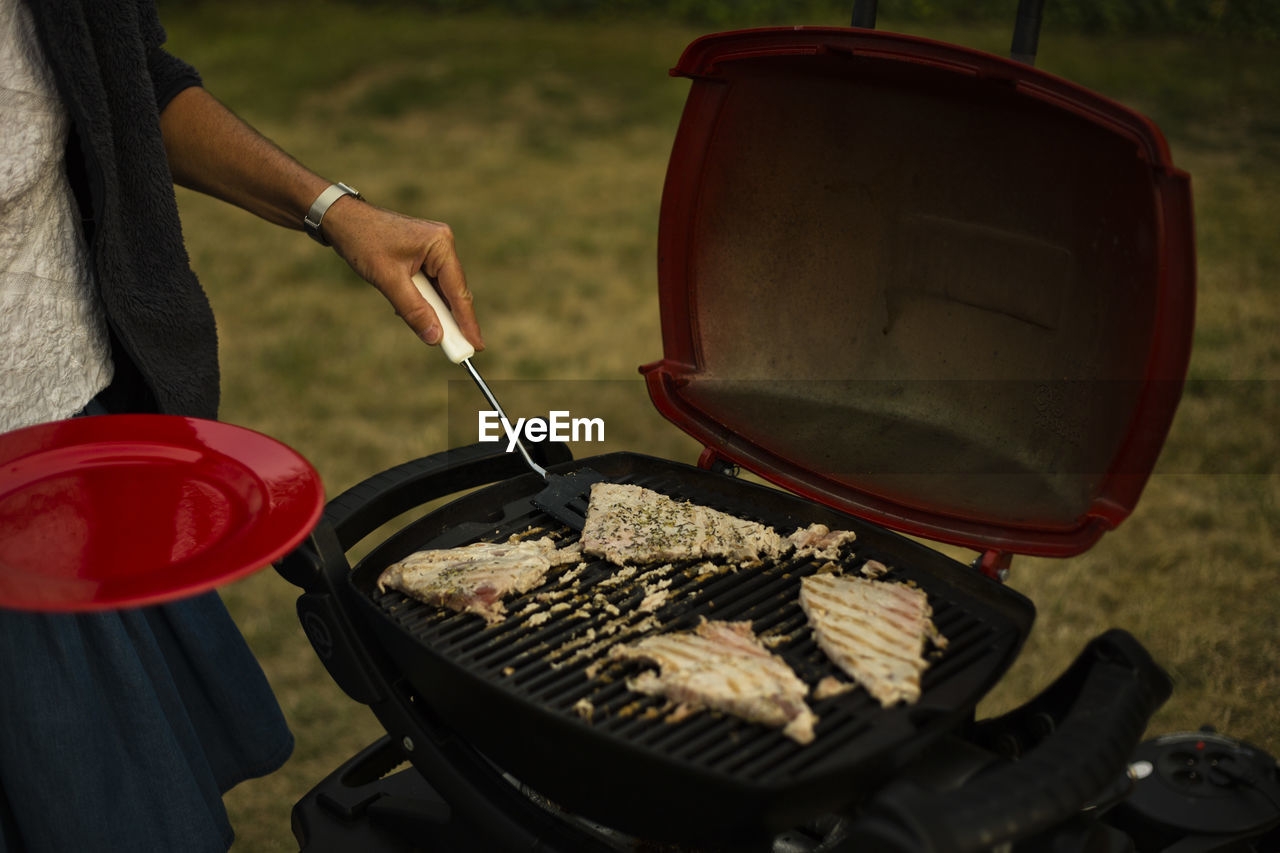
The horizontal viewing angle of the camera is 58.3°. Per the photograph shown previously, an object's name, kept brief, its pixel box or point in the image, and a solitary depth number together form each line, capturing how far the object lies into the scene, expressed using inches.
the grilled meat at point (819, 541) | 63.2
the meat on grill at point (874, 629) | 51.9
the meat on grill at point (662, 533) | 61.5
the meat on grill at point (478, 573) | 57.4
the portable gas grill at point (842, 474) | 48.4
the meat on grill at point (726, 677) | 49.7
